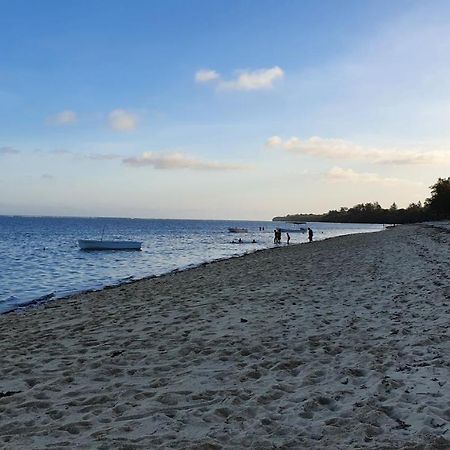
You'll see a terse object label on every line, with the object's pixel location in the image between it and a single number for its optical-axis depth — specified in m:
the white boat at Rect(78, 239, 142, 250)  49.41
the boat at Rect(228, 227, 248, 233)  106.63
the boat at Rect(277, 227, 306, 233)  106.14
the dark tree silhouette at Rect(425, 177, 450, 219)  94.38
